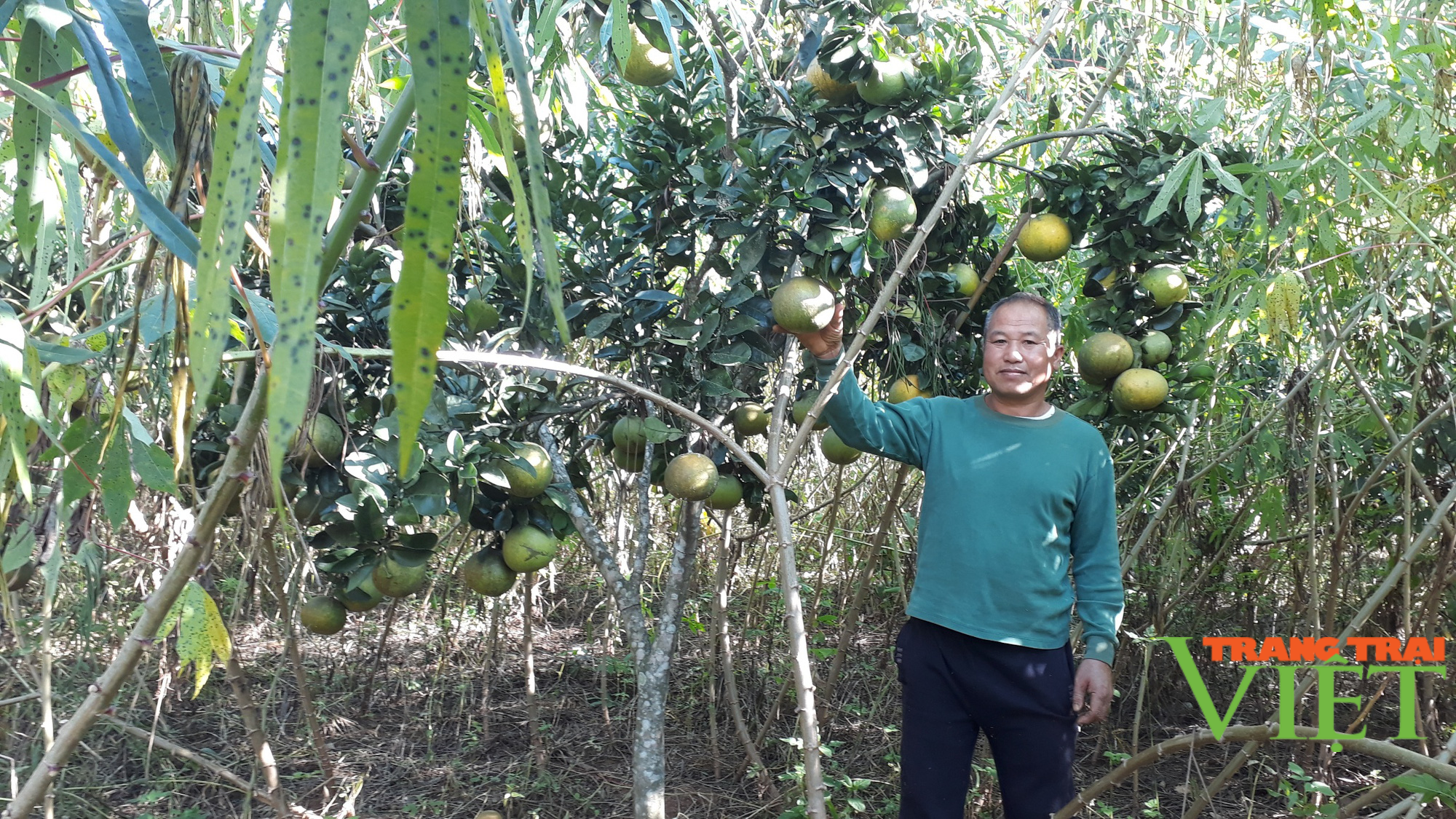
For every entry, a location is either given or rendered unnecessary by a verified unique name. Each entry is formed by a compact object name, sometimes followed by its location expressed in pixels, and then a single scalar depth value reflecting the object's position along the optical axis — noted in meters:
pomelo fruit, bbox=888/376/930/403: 2.14
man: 1.70
